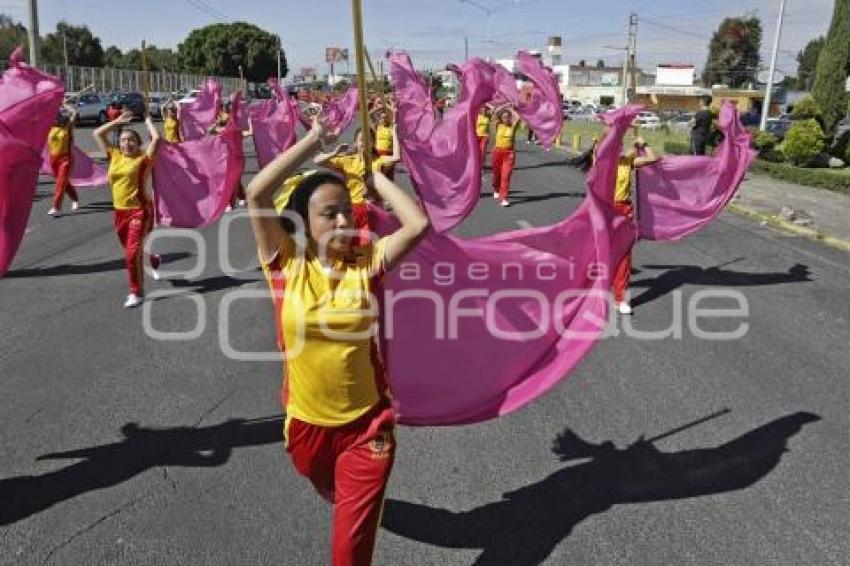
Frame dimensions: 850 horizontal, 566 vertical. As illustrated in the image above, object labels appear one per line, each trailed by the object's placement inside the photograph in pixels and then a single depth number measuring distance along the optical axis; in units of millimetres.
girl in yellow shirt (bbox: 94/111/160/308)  7816
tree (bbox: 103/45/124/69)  105250
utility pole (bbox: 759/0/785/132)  27339
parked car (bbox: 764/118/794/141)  37656
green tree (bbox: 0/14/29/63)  70812
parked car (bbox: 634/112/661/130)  56566
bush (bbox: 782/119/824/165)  22359
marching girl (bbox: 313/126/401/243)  4980
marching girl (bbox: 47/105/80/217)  13039
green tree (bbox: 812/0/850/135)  25422
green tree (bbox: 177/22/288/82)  87938
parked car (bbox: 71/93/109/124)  35125
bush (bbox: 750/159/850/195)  18683
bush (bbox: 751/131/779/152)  24031
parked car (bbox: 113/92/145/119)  36828
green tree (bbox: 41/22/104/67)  78188
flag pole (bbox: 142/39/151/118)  8436
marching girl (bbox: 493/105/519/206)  15367
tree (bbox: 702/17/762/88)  106062
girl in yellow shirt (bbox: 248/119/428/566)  2904
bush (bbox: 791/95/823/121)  26078
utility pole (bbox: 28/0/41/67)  23906
